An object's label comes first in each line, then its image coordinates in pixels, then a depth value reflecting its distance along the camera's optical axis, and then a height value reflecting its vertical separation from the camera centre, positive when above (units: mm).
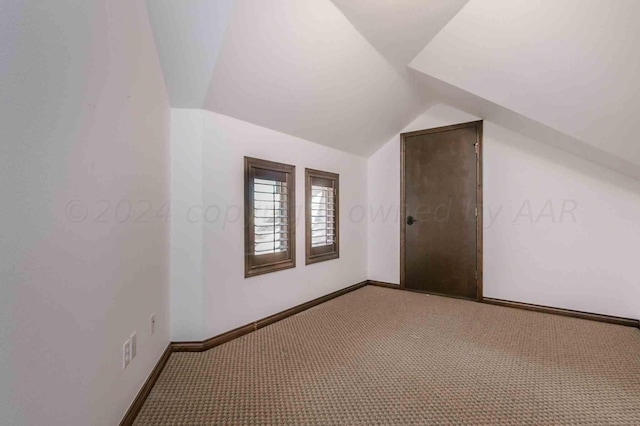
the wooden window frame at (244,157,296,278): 2430 -99
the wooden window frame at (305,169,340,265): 3090 -141
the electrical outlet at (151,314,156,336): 1808 -668
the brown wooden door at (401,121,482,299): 3379 +51
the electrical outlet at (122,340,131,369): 1417 -676
